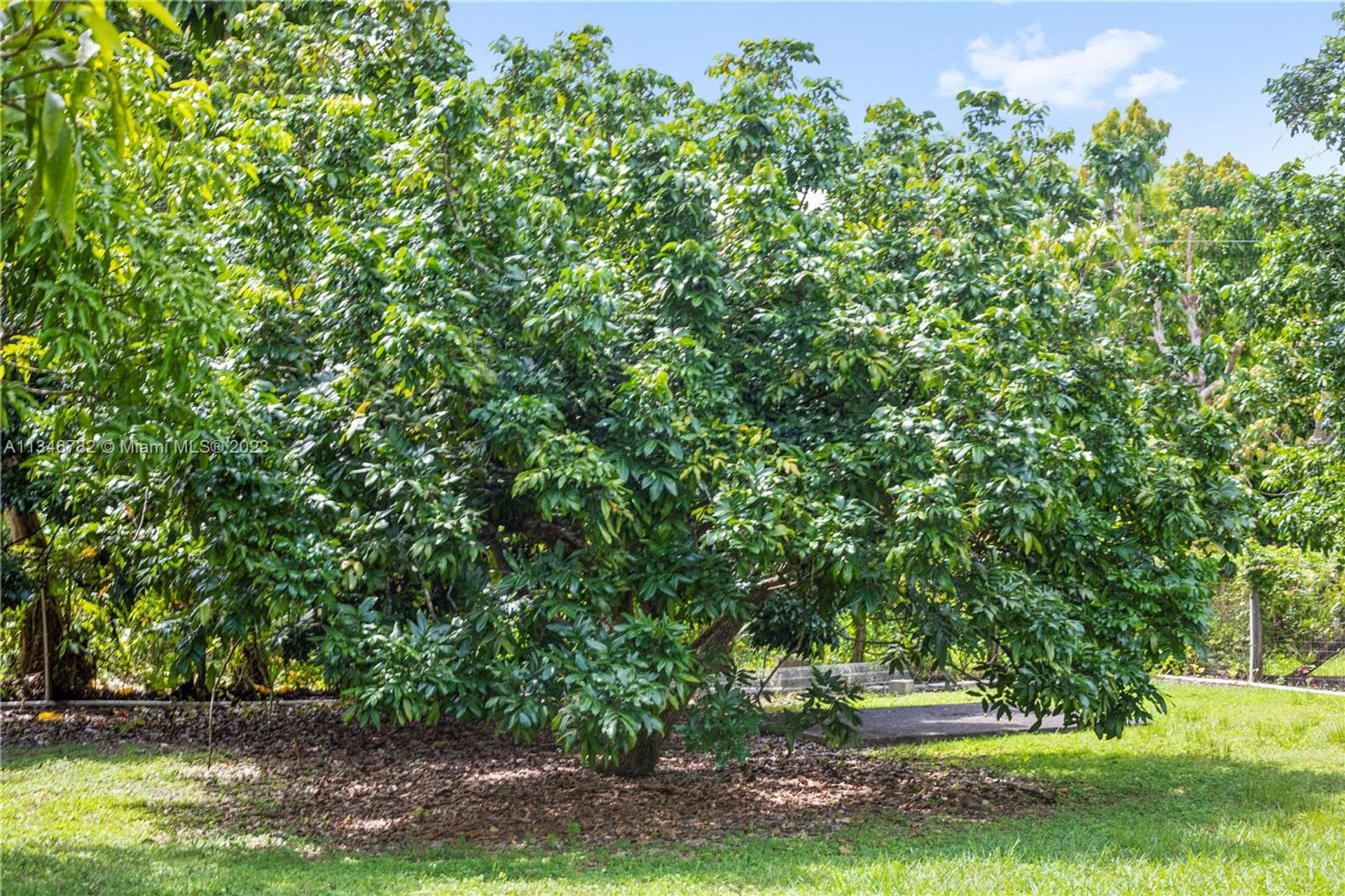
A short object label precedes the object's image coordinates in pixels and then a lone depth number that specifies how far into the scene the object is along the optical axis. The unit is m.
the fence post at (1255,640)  15.60
